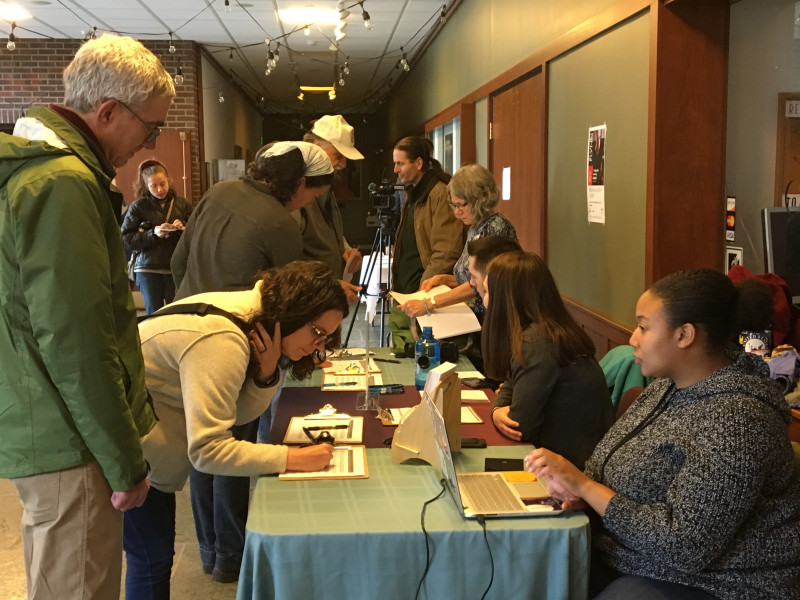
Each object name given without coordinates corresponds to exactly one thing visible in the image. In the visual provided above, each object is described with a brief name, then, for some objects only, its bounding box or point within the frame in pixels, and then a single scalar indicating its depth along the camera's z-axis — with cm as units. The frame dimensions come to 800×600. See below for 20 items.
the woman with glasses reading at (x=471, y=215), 350
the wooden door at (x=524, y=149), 454
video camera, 521
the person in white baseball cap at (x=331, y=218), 333
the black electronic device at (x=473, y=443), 212
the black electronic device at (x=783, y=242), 254
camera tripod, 514
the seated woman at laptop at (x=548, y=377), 219
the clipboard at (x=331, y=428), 216
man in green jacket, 140
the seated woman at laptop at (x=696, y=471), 146
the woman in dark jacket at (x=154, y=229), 562
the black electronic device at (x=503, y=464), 195
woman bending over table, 181
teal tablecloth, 157
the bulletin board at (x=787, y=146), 303
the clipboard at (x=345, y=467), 187
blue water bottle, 276
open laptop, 166
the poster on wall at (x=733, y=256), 288
